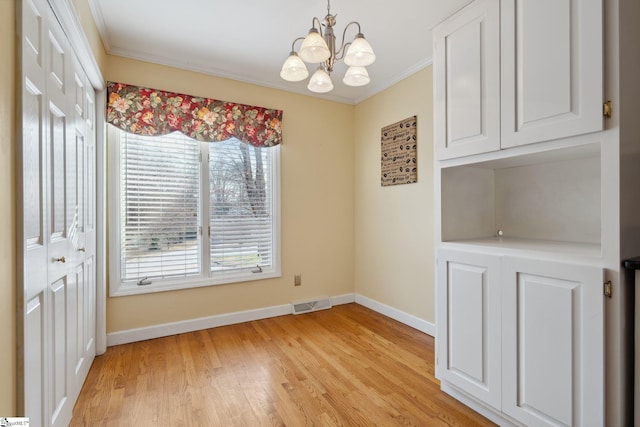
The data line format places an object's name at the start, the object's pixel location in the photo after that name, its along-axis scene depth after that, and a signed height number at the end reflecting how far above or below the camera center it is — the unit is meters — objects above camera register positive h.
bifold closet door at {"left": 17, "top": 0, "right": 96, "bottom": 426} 1.16 -0.02
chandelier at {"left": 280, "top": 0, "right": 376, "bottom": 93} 1.60 +0.88
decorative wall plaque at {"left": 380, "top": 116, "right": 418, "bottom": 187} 3.09 +0.64
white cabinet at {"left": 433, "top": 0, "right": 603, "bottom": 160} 1.34 +0.71
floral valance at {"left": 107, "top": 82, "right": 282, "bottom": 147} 2.69 +0.94
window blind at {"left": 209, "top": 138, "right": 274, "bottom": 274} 3.20 +0.08
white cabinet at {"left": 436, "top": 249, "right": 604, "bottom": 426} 1.34 -0.63
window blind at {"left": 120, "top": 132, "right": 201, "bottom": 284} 2.81 +0.07
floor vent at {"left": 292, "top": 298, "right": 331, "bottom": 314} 3.56 -1.08
